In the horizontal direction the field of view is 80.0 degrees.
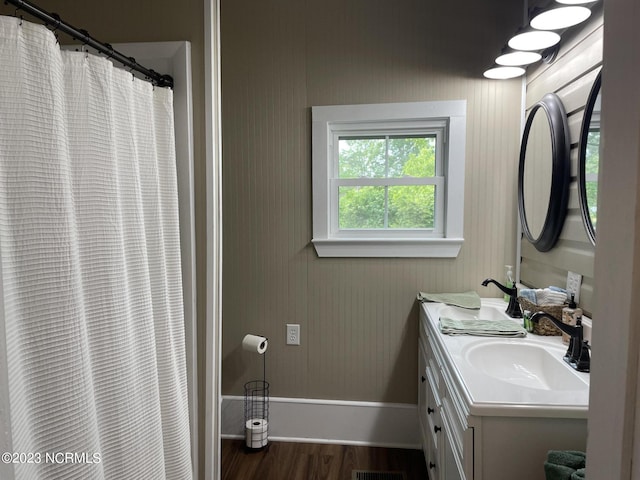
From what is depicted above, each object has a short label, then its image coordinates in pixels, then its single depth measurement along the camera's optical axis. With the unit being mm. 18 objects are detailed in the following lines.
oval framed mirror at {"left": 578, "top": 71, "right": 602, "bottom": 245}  1309
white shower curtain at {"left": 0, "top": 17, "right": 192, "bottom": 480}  814
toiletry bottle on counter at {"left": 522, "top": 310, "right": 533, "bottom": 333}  1539
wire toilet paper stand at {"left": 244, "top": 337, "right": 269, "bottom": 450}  2191
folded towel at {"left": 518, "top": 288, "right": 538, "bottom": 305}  1578
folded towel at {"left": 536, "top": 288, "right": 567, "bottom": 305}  1505
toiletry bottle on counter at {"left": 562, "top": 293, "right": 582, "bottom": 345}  1343
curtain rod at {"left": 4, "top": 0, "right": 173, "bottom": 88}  880
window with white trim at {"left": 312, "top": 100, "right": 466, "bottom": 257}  2092
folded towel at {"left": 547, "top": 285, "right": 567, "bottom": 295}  1532
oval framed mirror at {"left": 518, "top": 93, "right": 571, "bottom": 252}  1551
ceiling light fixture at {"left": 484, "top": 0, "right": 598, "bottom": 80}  1349
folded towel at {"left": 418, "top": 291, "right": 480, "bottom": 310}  1928
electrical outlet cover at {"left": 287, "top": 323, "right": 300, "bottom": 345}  2264
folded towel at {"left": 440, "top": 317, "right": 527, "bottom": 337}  1489
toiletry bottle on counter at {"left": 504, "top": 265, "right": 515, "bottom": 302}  1936
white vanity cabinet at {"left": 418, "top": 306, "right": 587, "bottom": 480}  1007
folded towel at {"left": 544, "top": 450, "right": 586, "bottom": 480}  844
